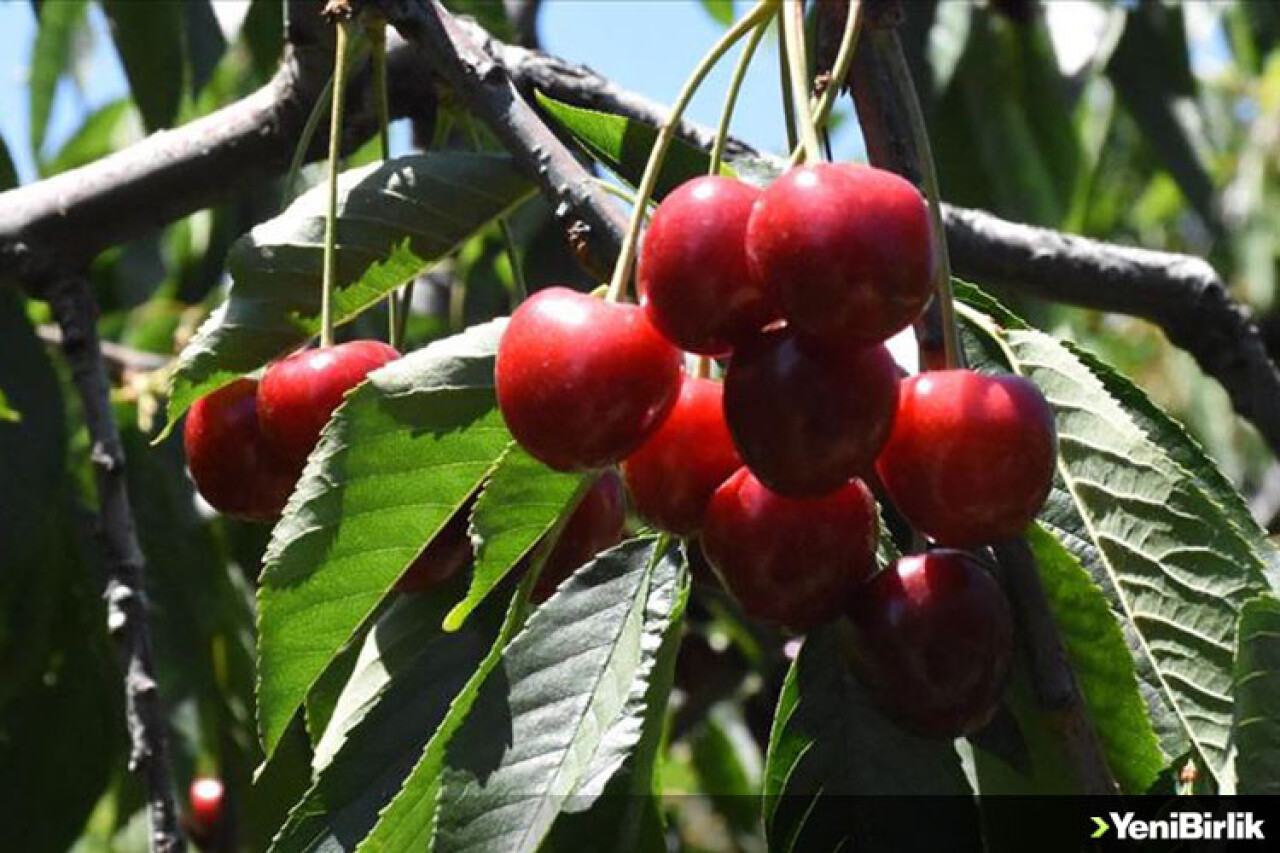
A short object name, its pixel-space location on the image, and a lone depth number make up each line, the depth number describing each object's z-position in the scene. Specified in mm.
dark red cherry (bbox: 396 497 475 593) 990
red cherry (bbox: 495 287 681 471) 927
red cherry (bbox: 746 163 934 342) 908
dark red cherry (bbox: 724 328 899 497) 914
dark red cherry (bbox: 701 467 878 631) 933
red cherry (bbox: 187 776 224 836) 1693
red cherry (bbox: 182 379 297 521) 1026
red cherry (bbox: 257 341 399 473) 997
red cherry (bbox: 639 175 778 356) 920
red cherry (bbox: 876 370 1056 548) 922
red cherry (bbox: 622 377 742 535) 944
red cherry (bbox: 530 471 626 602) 993
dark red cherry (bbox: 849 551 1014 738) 928
